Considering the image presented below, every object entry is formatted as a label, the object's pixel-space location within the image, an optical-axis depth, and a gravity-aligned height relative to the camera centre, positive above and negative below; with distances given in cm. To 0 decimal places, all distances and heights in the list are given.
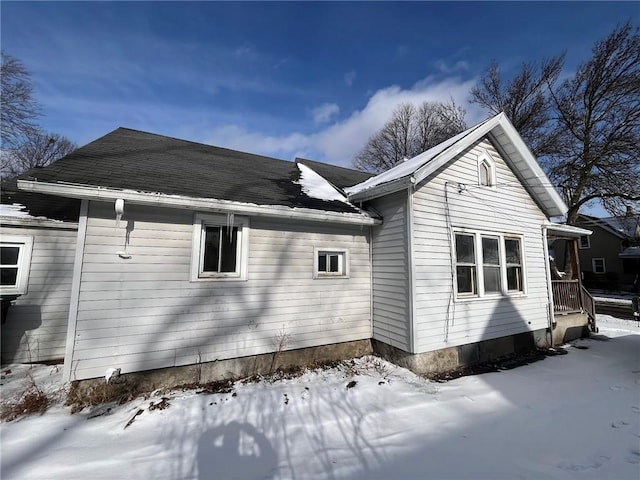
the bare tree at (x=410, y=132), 2161 +1180
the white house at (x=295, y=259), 429 +15
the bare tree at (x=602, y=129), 1416 +784
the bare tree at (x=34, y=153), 1801 +863
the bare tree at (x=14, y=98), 1520 +906
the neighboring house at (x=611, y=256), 2353 +132
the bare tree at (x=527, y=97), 1766 +1199
